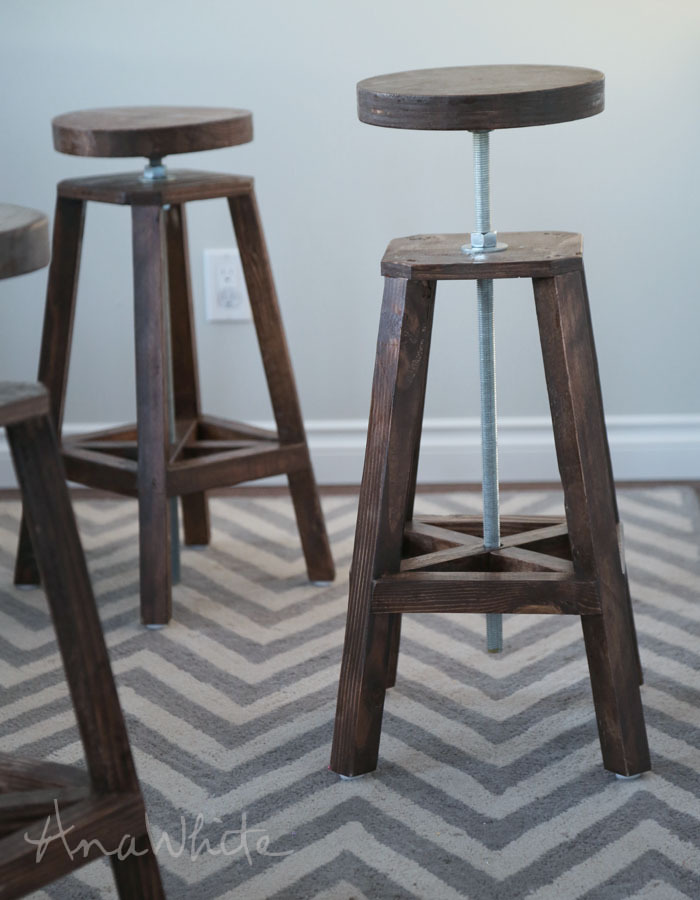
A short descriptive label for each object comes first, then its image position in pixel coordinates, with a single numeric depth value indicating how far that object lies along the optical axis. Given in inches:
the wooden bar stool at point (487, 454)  103.2
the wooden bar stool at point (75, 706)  90.1
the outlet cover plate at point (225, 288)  144.9
